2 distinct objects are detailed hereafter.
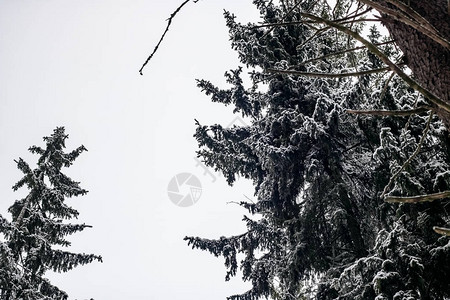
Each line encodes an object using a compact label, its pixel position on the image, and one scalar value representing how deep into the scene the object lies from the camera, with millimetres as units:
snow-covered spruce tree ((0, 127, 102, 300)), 7787
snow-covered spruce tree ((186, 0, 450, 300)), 4648
